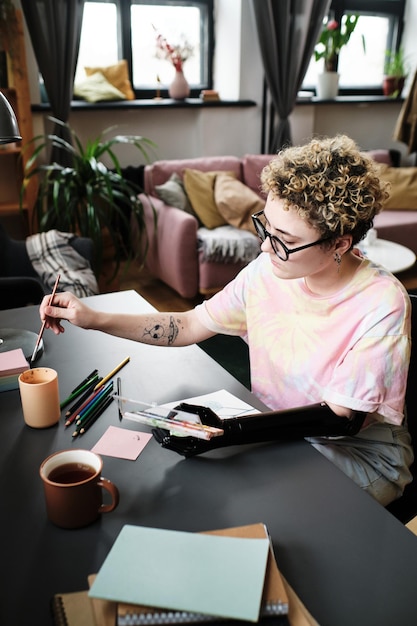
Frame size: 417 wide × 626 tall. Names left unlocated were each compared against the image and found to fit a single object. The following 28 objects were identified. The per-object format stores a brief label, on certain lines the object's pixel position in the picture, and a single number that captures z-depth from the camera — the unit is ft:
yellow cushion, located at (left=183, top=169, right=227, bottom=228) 12.26
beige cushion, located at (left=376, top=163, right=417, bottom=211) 14.62
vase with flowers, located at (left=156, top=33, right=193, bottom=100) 13.84
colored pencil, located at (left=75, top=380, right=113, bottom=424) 3.56
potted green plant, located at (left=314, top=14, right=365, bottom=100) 15.07
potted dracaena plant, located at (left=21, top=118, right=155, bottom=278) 10.27
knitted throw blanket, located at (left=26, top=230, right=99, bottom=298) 8.43
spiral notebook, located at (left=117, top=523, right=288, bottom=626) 2.05
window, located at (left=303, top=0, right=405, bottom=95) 16.69
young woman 3.61
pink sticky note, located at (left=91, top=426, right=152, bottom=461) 3.28
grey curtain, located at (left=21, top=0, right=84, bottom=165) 11.21
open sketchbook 3.13
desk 2.39
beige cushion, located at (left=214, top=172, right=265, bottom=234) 12.13
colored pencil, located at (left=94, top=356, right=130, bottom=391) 3.94
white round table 10.34
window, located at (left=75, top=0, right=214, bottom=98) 13.60
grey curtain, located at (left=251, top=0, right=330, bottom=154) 13.97
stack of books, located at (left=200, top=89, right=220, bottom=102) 14.48
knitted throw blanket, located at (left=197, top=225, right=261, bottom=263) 11.20
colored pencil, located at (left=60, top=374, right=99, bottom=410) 3.76
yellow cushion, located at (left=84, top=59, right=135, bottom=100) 13.65
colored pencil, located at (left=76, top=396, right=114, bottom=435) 3.48
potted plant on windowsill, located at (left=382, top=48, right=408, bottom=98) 17.08
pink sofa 11.32
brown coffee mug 2.62
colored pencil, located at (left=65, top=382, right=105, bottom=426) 3.55
